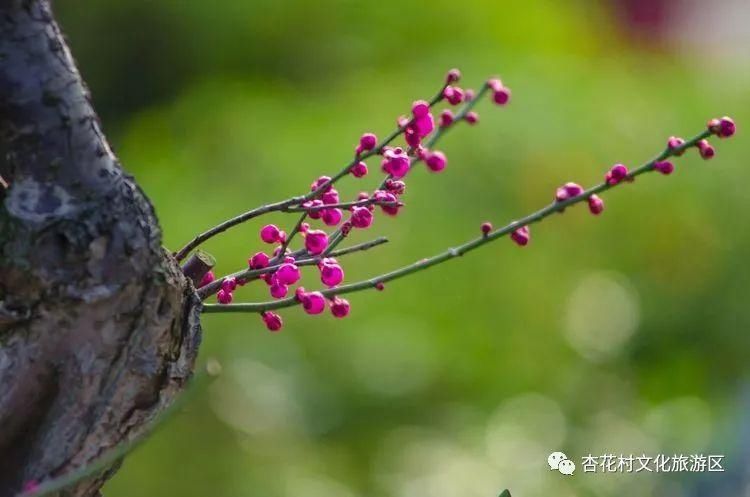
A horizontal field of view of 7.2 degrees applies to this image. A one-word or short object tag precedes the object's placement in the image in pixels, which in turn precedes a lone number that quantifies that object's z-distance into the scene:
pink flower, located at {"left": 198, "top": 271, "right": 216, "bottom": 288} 1.90
